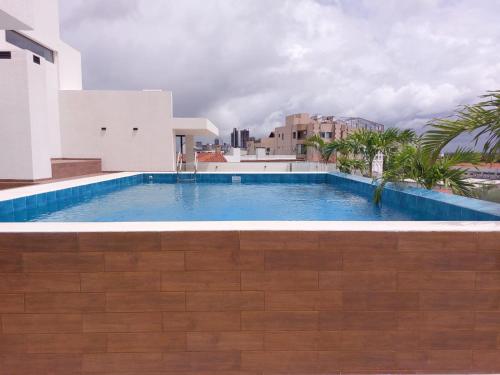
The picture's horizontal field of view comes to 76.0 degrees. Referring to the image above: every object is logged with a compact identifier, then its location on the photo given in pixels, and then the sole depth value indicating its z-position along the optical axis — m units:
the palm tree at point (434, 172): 5.43
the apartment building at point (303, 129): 54.88
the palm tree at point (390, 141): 9.42
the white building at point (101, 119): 14.45
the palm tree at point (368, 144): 10.45
